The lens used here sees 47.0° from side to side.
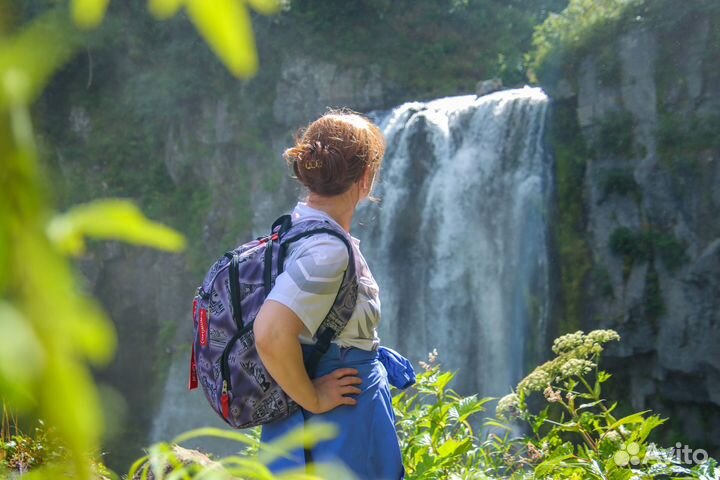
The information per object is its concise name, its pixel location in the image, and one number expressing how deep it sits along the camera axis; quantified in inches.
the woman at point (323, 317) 74.9
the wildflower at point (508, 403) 105.5
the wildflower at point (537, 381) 97.7
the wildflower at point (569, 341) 104.0
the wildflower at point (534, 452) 95.2
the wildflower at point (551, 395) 89.5
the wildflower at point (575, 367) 95.5
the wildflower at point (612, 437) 91.0
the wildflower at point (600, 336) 102.0
